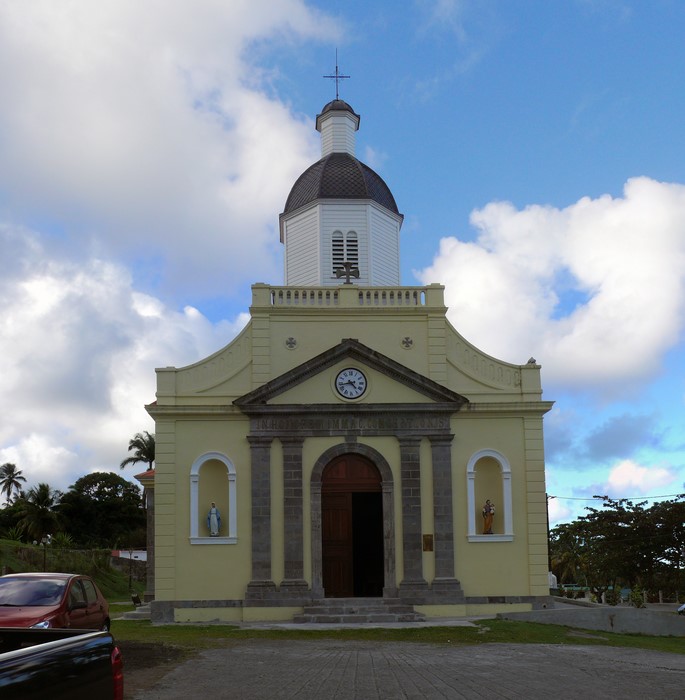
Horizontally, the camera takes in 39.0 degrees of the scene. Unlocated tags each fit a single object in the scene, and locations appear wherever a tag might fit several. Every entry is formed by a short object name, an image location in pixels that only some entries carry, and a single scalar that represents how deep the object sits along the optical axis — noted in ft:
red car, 42.14
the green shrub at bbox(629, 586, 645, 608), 124.77
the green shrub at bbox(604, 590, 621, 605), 136.59
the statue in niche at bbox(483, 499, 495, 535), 88.89
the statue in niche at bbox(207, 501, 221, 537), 87.35
